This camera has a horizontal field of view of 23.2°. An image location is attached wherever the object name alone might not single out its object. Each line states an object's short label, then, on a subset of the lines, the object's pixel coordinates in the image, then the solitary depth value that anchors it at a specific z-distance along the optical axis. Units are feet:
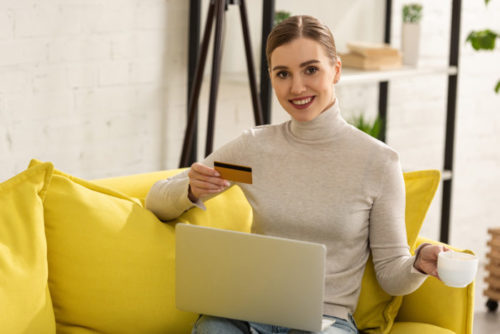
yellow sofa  9.06
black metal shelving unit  14.54
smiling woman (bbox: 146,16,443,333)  9.51
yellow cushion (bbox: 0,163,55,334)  8.76
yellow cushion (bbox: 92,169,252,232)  10.53
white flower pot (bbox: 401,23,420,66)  17.63
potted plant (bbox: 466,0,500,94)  16.04
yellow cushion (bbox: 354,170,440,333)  10.07
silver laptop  7.99
